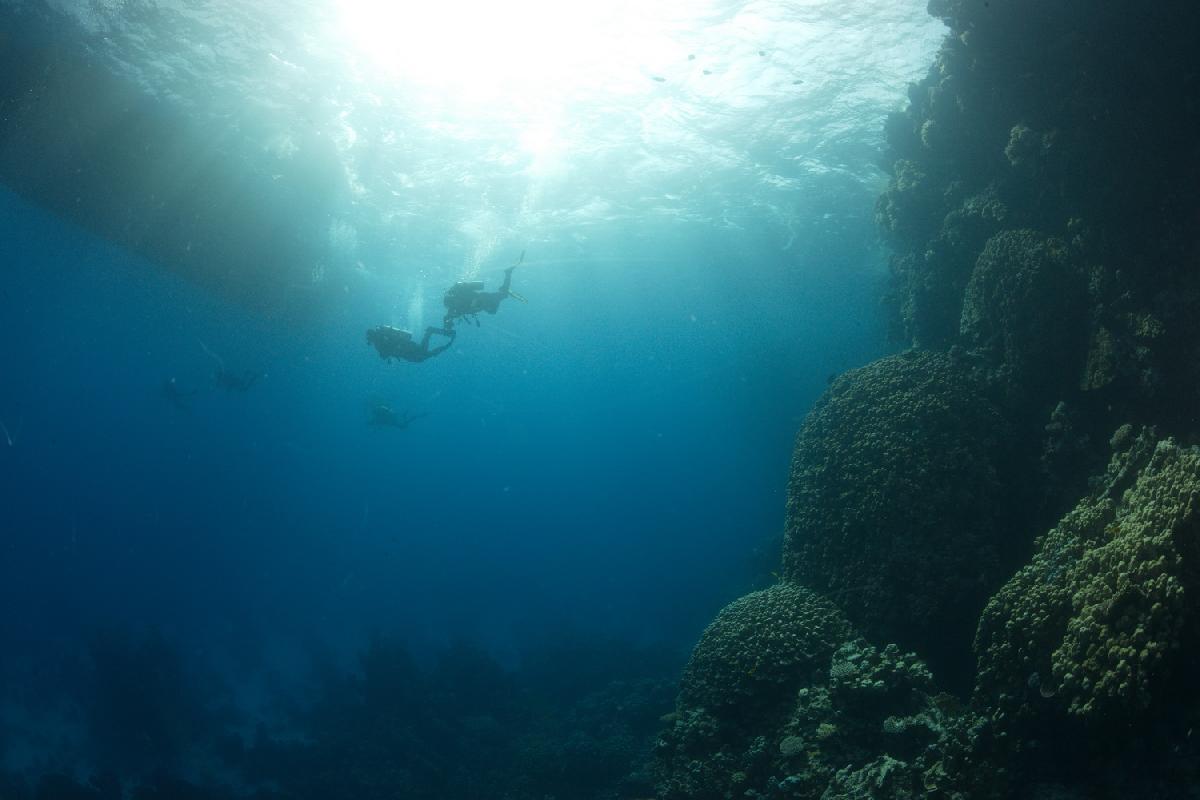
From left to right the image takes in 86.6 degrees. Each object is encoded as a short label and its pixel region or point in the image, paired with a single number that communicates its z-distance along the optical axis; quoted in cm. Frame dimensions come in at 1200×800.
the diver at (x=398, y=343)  1619
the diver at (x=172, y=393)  2384
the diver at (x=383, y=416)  2103
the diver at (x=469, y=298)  1536
